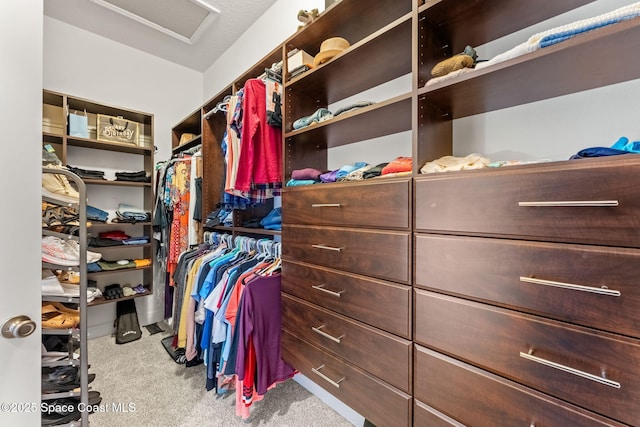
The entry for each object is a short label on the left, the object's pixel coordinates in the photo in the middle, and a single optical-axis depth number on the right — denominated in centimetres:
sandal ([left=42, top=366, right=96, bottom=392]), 124
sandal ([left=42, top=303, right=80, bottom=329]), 120
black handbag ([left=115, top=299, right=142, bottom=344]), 260
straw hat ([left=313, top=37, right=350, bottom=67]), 127
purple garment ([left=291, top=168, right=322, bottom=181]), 140
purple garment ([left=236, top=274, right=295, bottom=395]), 139
